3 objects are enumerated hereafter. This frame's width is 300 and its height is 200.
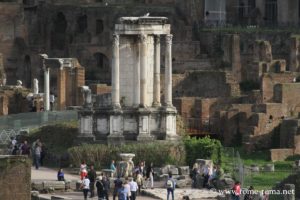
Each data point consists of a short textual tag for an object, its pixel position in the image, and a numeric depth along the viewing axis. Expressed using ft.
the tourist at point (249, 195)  130.63
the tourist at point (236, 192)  131.30
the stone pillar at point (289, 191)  127.47
